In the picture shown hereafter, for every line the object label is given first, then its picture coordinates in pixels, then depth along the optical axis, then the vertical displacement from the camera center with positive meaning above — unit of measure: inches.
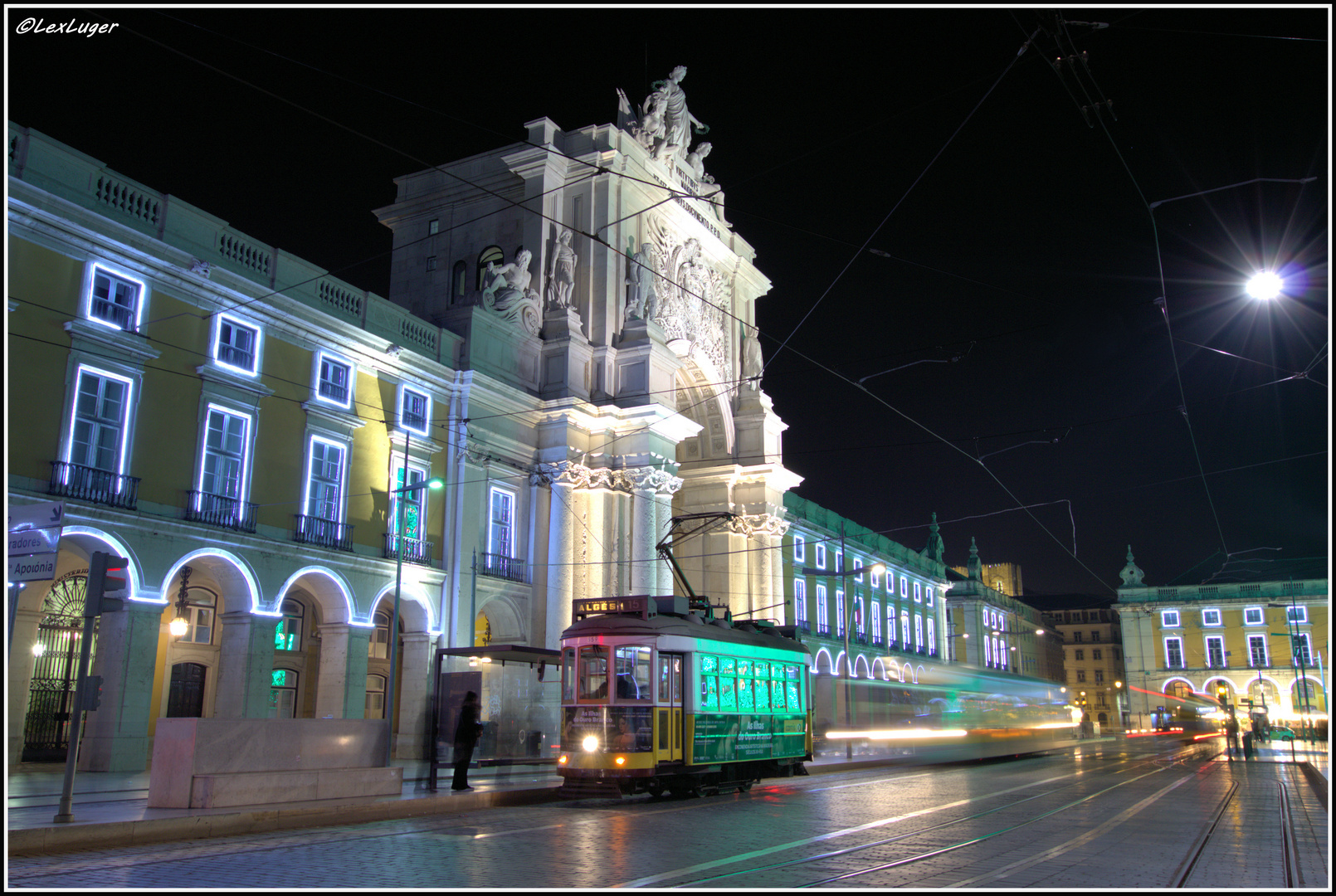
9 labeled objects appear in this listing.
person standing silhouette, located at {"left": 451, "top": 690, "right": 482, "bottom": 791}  696.4 -28.3
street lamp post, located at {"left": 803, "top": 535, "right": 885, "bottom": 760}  1177.4 -53.4
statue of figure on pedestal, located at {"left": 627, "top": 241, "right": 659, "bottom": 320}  1375.5 +538.4
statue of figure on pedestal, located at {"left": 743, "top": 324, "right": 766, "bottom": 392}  1663.4 +526.0
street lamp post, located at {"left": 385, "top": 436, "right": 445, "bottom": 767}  813.9 +96.2
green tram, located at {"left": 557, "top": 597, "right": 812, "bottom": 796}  696.4 -5.7
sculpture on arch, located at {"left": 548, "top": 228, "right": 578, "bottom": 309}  1331.2 +533.9
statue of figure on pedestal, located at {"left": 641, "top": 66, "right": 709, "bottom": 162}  1514.5 +835.8
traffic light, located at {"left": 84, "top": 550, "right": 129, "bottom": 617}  473.1 +48.5
